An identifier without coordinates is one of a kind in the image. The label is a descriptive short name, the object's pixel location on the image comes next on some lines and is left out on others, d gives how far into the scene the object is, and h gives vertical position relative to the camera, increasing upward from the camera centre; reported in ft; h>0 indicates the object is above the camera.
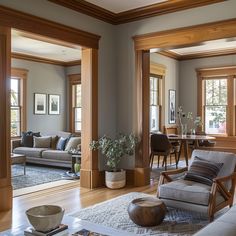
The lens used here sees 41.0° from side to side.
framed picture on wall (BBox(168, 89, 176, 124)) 30.99 +1.04
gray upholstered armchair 11.55 -2.81
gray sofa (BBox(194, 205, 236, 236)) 6.24 -2.34
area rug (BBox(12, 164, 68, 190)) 19.02 -4.01
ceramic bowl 6.92 -2.30
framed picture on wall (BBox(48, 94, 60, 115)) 32.45 +1.30
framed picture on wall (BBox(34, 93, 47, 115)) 30.78 +1.33
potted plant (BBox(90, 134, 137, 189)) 17.46 -1.98
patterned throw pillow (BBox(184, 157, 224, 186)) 12.86 -2.28
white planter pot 17.60 -3.53
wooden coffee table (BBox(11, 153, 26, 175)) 21.38 -2.93
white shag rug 11.03 -3.98
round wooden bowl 10.73 -3.29
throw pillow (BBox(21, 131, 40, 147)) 27.61 -2.05
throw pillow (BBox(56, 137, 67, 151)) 26.16 -2.28
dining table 23.84 -1.66
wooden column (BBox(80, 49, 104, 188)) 18.01 +0.03
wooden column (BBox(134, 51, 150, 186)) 18.71 -0.33
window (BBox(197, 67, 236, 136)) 29.37 +1.62
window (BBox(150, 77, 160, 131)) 28.73 +1.06
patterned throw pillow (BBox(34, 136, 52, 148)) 26.96 -2.18
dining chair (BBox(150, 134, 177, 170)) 22.95 -2.12
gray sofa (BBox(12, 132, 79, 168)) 23.82 -3.04
